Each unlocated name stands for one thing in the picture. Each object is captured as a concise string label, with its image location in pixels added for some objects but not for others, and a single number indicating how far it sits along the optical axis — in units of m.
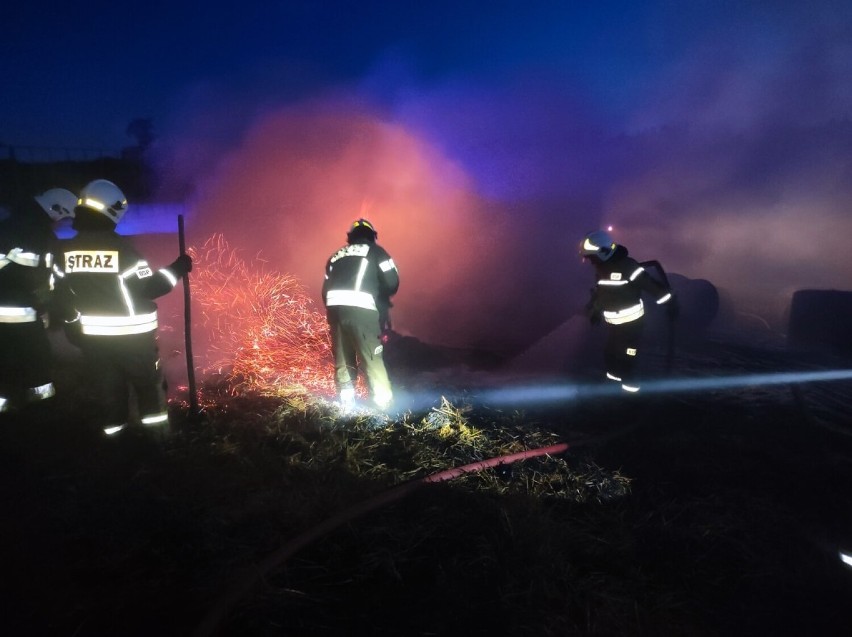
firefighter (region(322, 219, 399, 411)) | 5.02
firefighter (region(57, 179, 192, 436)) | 3.75
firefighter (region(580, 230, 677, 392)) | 5.31
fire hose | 2.24
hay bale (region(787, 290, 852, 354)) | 9.54
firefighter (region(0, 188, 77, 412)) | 4.04
